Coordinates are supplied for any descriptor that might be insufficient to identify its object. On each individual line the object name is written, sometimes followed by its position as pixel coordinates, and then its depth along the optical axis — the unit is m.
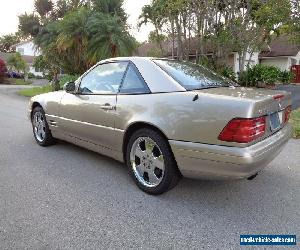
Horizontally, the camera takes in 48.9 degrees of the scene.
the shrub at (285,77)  24.86
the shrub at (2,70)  38.81
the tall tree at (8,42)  81.12
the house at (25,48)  69.67
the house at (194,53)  19.39
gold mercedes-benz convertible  3.06
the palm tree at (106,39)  16.67
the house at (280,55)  29.39
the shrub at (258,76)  19.34
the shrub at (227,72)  17.55
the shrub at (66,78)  17.40
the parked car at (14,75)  46.09
